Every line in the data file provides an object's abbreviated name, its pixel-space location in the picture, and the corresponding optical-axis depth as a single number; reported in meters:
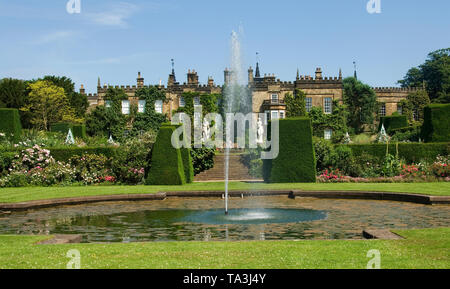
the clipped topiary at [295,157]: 18.80
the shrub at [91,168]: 19.27
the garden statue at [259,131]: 31.10
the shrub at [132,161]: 19.22
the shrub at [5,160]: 19.34
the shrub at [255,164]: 22.41
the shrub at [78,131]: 35.97
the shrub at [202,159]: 23.72
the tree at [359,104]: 46.09
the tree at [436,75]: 55.69
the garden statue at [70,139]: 24.02
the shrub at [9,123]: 23.48
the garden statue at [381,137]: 24.52
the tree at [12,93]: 46.19
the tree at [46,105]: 45.84
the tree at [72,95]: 48.88
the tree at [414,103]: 47.38
